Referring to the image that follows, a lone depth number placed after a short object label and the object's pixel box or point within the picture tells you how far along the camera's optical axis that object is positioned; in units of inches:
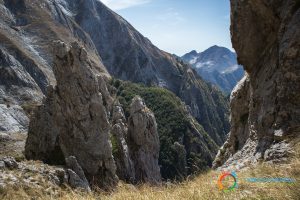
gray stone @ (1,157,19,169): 1382.8
